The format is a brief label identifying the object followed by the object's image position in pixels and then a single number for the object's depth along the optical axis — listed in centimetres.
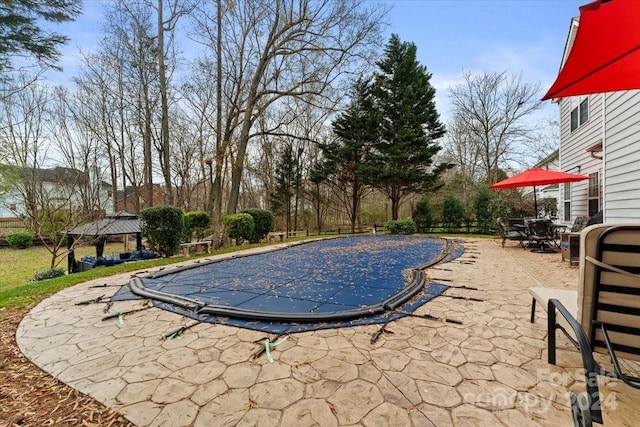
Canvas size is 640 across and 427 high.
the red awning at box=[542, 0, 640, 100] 164
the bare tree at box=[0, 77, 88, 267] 872
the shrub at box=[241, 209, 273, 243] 1173
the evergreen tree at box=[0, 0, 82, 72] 452
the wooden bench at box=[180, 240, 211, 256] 871
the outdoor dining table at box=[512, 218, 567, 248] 706
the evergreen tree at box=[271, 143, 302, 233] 1753
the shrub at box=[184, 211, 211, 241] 1187
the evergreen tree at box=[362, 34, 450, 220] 1539
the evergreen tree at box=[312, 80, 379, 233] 1664
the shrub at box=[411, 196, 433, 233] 1491
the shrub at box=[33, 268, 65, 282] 651
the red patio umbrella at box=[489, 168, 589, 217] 665
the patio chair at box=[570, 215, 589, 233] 681
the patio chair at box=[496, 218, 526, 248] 773
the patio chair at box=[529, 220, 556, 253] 701
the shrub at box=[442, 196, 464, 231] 1426
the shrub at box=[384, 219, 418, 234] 1374
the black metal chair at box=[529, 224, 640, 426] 134
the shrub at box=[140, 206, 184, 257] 852
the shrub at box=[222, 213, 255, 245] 1072
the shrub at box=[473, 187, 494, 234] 1266
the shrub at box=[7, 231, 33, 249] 1500
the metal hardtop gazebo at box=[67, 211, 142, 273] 762
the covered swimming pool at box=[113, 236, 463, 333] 296
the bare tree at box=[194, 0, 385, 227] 1103
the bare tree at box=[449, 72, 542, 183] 1644
